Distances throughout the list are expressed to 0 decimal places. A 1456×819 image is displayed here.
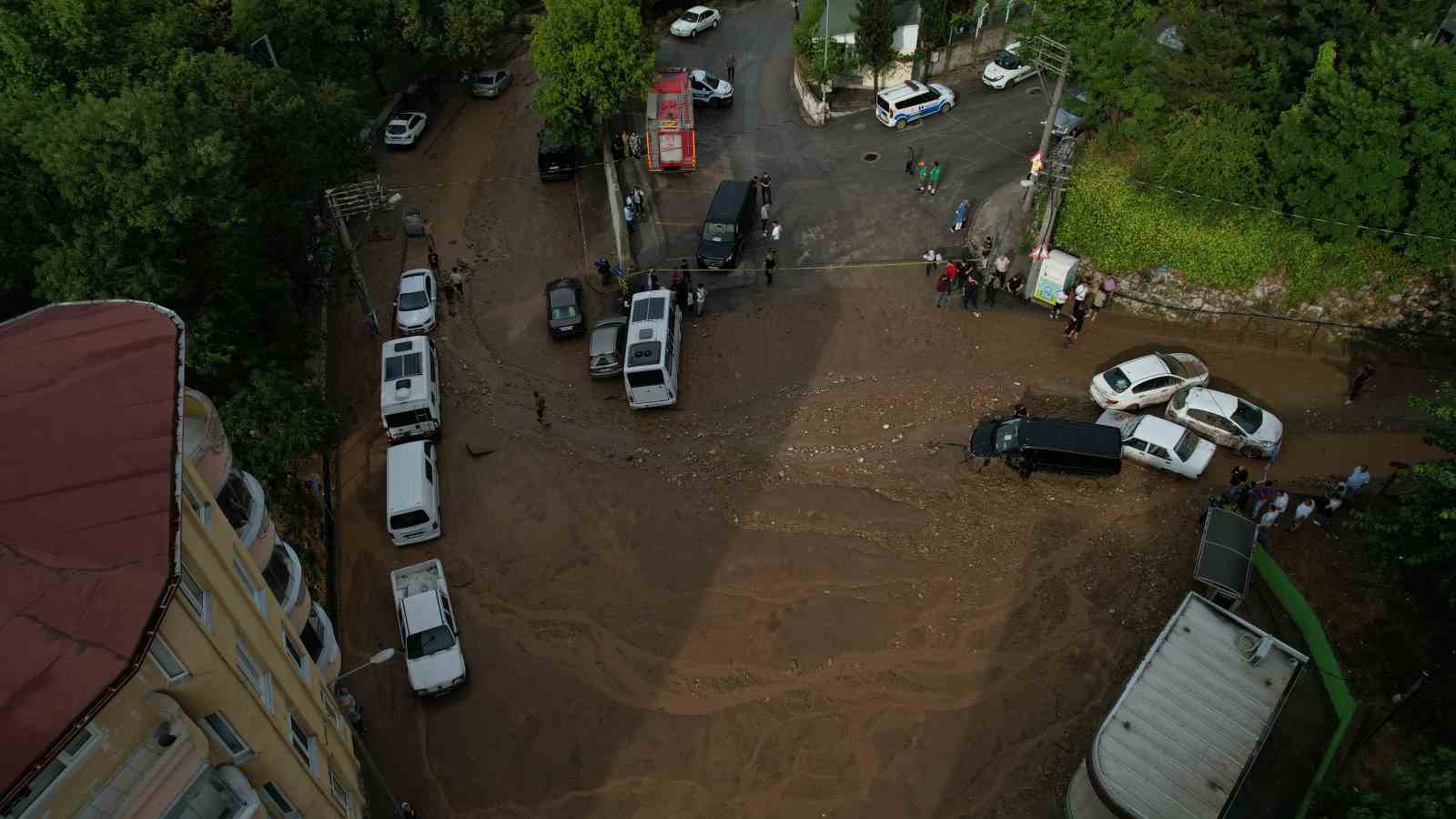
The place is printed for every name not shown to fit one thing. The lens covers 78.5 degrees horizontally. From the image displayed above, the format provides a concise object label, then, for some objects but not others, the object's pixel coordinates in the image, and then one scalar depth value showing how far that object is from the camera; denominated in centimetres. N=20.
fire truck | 3903
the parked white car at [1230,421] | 2570
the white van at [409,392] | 2823
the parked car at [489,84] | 4750
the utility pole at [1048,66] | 3172
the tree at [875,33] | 3962
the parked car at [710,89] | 4412
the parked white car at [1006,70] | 4216
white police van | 4066
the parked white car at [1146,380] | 2730
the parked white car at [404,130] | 4366
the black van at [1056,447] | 2530
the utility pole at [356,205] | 3312
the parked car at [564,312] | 3244
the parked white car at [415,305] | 3303
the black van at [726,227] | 3434
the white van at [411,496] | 2552
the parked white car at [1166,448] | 2533
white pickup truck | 2239
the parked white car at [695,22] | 5025
